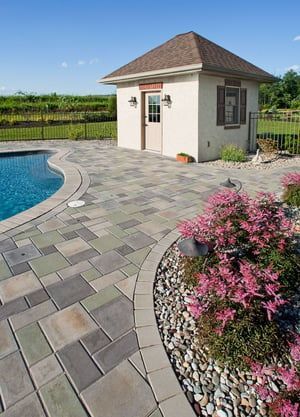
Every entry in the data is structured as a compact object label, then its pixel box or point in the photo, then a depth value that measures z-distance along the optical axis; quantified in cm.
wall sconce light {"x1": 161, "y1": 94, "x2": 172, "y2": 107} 1058
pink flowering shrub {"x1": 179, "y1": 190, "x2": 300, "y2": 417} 230
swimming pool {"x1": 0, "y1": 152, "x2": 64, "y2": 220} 704
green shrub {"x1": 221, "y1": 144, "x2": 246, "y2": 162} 1019
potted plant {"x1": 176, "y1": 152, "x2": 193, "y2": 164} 1026
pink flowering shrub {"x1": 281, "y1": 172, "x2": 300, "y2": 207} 564
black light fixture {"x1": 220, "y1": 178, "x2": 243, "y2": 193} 723
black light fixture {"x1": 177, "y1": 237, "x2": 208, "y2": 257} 305
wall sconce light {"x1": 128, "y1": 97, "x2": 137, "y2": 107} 1216
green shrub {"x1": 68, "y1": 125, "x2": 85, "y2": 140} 1684
